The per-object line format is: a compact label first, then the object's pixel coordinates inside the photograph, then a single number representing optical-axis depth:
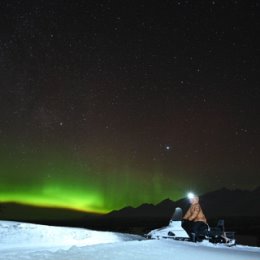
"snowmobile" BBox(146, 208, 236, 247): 8.39
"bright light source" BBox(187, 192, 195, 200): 9.28
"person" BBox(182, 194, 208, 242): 8.87
